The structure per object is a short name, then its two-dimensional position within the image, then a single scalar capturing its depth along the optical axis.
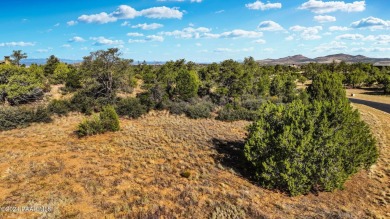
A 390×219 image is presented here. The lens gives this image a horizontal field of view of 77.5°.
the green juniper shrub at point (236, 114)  34.97
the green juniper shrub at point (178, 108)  36.00
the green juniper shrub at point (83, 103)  33.22
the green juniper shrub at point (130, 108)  33.09
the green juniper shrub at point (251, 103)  38.99
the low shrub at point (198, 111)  35.00
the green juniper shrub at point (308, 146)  14.68
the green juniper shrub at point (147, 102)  36.35
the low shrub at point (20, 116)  25.12
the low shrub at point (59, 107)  30.92
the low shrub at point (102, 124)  23.56
